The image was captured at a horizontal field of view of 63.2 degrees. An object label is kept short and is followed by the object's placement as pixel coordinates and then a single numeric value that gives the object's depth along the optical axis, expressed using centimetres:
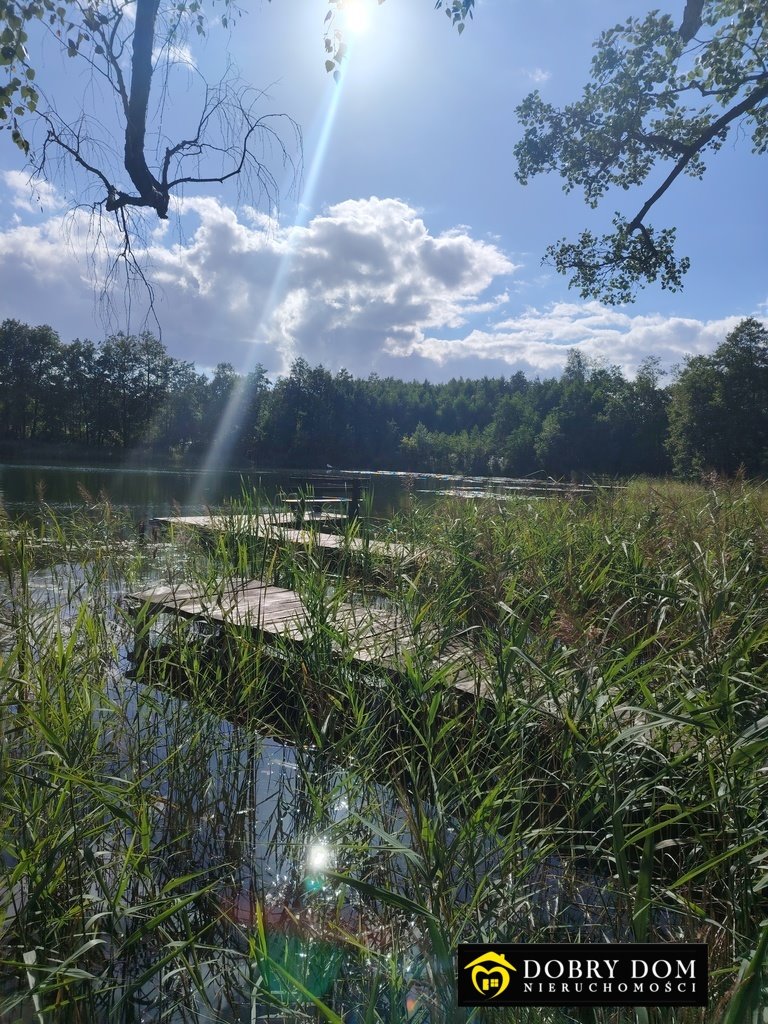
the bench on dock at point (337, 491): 630
